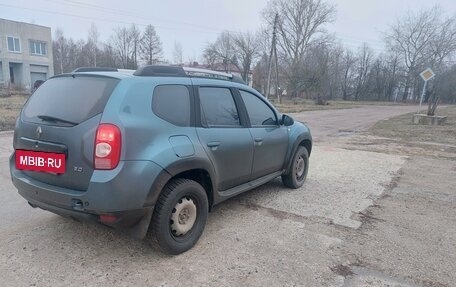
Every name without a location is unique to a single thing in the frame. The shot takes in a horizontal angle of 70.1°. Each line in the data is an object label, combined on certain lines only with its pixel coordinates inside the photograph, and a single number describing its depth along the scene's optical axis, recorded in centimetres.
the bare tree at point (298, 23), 5319
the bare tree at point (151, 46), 6075
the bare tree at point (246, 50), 5869
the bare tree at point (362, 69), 6347
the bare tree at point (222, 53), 6019
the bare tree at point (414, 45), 5634
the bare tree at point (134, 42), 6294
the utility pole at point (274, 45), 3110
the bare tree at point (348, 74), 6239
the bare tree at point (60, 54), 6013
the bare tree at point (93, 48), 5679
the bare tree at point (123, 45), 6383
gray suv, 258
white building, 4106
